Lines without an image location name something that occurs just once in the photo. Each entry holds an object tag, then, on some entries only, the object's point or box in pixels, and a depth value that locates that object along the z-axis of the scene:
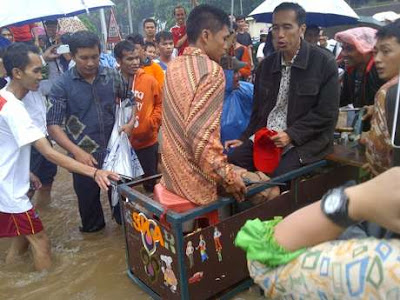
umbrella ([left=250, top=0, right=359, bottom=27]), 4.49
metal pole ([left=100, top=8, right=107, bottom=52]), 8.81
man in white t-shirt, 2.79
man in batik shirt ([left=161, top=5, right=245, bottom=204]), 2.17
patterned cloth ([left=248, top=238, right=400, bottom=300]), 1.07
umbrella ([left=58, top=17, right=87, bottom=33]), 6.74
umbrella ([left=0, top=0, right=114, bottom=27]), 3.73
